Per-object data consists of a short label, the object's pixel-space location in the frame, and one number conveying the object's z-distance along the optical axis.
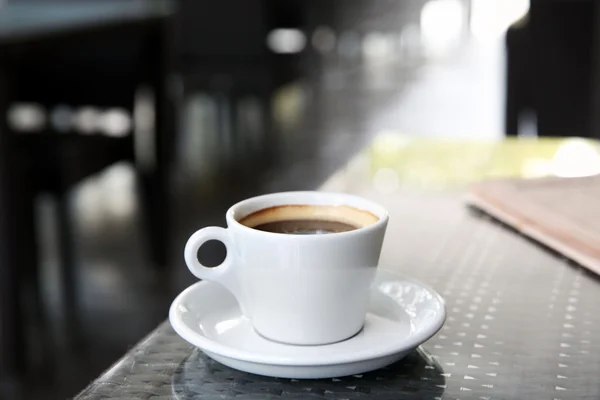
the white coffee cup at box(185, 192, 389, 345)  0.74
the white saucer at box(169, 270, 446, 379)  0.72
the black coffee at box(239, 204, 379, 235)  0.79
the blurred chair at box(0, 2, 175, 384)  1.95
